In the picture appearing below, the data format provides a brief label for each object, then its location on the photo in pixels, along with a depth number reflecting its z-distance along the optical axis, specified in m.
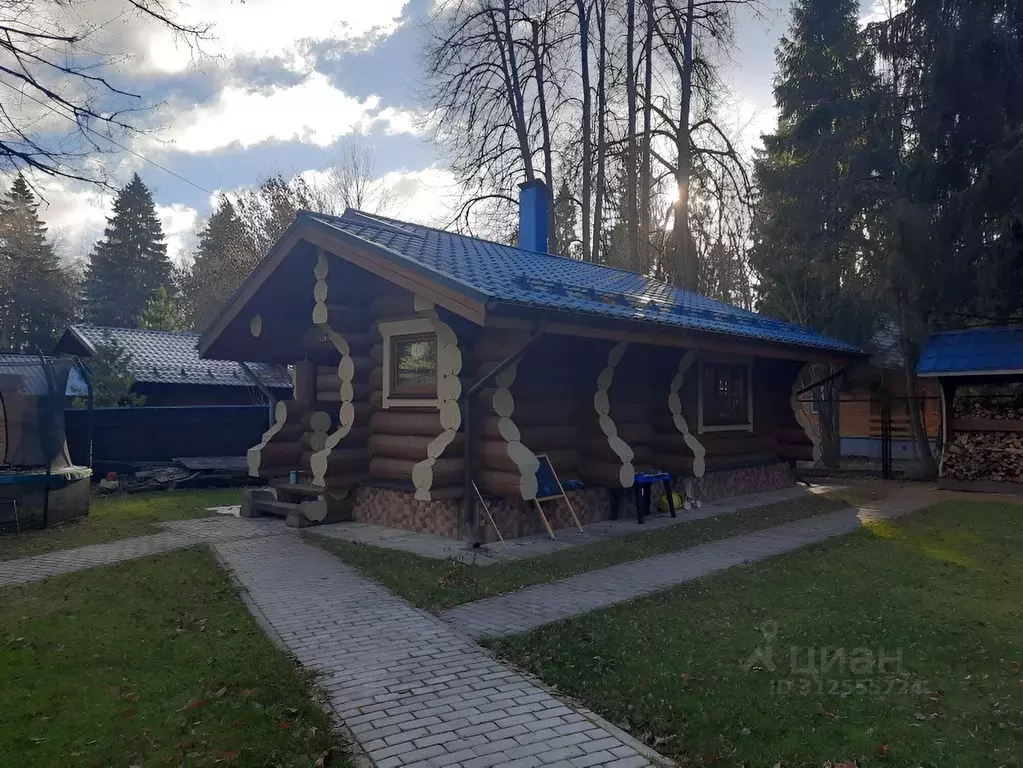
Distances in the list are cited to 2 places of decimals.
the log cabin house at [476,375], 7.96
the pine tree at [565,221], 21.11
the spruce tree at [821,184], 15.12
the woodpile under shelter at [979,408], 12.23
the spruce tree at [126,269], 44.69
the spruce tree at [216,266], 29.67
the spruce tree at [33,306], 33.38
